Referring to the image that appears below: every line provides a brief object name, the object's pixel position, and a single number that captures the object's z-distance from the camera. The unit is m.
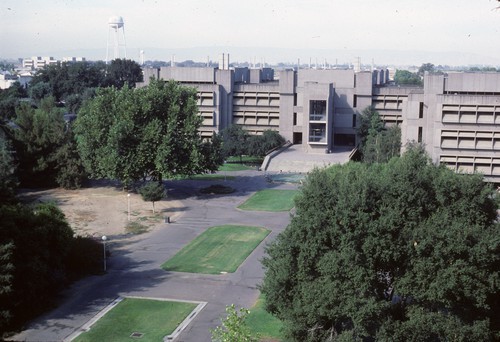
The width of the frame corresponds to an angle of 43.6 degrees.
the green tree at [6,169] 34.78
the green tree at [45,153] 59.62
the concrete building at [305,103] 78.69
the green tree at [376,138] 70.25
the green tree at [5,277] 27.41
